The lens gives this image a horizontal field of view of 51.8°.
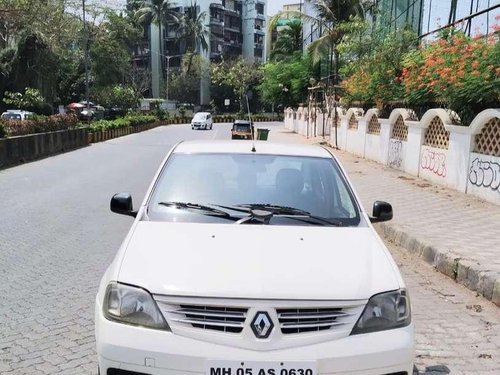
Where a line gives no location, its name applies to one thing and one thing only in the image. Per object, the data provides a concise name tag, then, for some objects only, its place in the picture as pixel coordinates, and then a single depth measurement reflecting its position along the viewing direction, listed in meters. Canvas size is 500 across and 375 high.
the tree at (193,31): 78.19
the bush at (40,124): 18.55
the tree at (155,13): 74.62
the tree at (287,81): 44.16
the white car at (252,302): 2.49
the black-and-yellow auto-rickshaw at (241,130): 32.38
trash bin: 26.67
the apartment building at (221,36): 84.50
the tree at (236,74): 76.19
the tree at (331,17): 30.08
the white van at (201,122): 48.75
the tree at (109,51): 52.84
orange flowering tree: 11.02
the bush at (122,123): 31.33
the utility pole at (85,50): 34.40
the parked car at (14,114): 31.35
